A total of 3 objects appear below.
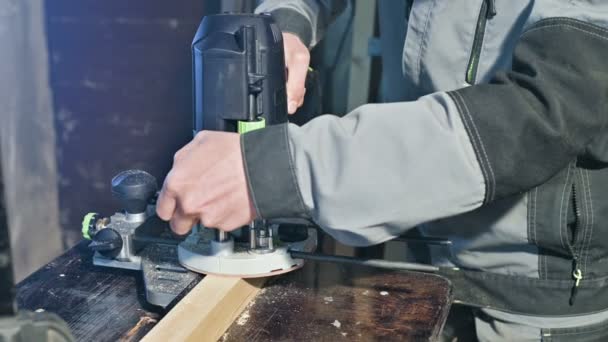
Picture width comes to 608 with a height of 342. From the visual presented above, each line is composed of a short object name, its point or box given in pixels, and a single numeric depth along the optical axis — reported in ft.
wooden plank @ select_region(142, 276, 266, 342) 2.58
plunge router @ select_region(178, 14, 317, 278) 2.90
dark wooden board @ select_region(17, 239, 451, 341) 2.79
